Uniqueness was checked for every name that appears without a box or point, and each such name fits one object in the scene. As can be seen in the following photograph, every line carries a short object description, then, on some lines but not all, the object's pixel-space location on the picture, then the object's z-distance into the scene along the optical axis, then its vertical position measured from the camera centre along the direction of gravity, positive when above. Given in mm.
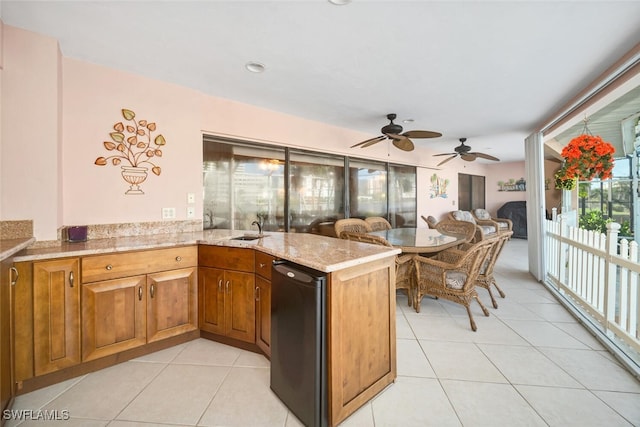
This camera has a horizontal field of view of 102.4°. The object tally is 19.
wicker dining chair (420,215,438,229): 5177 -184
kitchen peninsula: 1428 -604
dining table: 2713 -329
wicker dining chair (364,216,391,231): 4078 -185
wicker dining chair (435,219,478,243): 3434 -235
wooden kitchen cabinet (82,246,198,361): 1842 -673
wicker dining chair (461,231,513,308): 2887 -642
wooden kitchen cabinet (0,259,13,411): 1380 -695
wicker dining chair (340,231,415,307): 2984 -711
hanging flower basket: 2461 +528
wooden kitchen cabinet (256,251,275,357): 1925 -681
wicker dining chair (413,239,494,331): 2463 -674
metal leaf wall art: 2371 +612
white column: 3912 +154
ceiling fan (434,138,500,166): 4676 +1094
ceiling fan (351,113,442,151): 3242 +990
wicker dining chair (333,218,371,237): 3525 -191
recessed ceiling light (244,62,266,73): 2290 +1322
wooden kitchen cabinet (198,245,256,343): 2092 -670
